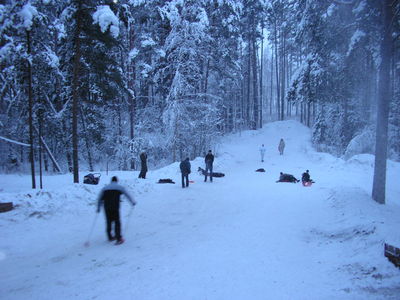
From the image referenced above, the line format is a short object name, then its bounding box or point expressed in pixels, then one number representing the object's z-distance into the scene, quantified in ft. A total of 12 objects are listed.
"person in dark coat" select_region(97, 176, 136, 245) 21.09
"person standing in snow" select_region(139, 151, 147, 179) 49.75
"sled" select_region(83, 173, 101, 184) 41.98
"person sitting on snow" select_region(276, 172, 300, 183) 49.08
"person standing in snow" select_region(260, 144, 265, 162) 77.53
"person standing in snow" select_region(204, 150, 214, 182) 49.63
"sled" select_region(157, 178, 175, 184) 47.06
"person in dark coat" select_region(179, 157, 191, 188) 42.86
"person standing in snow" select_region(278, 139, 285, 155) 86.80
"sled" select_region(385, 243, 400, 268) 14.34
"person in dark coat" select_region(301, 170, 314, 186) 45.35
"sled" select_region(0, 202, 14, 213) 25.26
